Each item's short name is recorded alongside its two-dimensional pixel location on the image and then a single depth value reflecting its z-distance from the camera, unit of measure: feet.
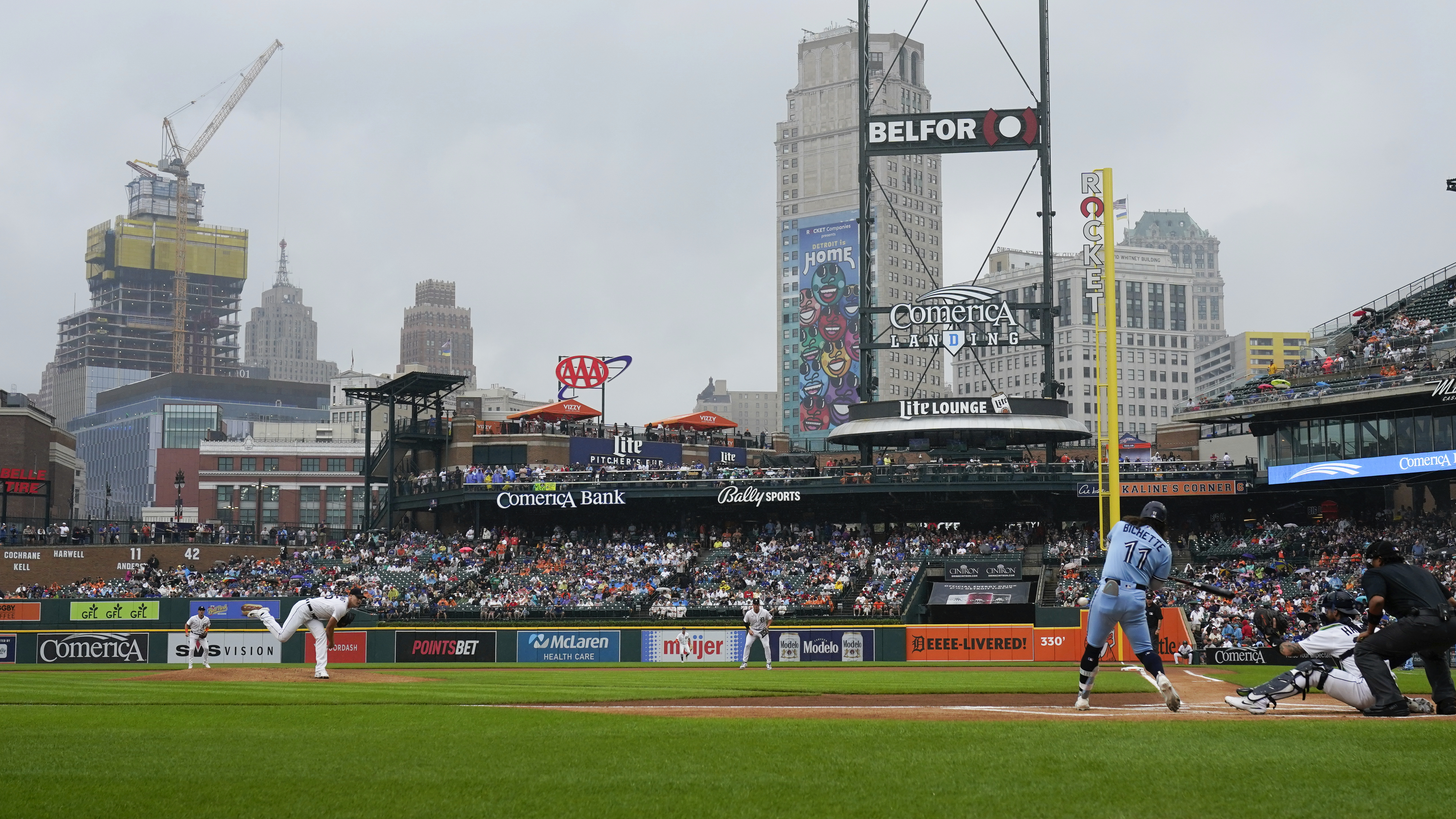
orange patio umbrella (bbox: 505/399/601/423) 231.30
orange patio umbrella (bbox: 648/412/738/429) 244.63
